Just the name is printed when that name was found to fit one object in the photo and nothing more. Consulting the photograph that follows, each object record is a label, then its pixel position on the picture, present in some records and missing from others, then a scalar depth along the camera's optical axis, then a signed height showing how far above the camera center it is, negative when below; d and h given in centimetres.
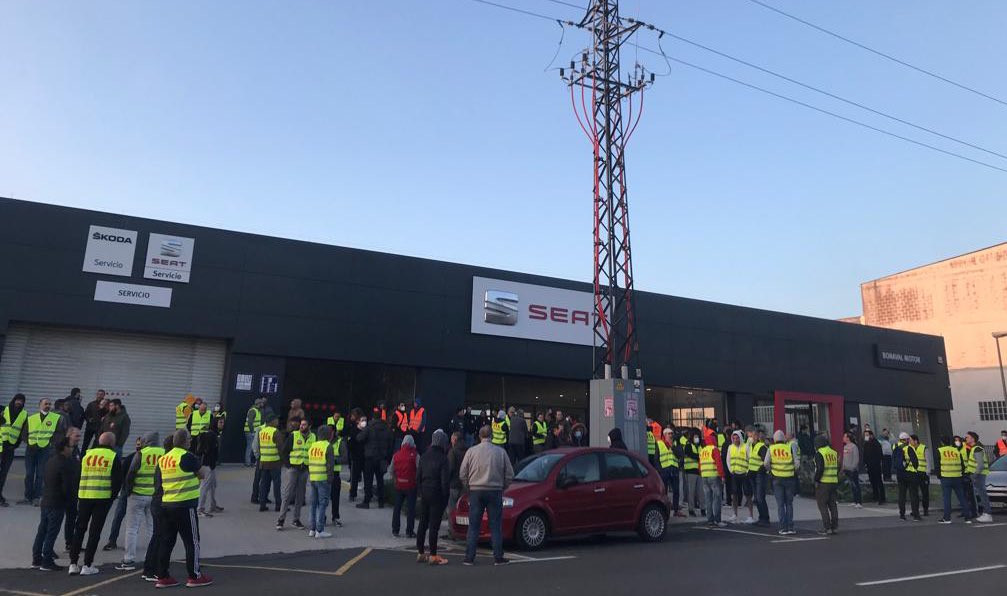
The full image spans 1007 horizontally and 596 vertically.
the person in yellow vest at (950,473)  1503 -40
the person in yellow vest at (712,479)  1384 -65
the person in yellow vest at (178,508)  786 -90
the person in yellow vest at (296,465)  1159 -56
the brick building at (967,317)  4681 +974
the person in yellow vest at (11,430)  1209 -15
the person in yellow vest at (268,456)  1234 -47
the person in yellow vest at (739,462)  1468 -32
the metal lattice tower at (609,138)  1814 +802
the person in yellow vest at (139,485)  885 -75
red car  1054 -90
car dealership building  1775 +309
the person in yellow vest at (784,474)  1306 -47
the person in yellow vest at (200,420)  1438 +16
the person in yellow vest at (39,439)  1200 -28
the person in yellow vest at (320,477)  1109 -70
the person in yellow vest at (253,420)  1680 +24
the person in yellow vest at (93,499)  838 -89
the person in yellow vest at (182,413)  1675 +35
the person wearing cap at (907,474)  1577 -49
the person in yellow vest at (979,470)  1527 -33
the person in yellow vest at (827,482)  1300 -59
